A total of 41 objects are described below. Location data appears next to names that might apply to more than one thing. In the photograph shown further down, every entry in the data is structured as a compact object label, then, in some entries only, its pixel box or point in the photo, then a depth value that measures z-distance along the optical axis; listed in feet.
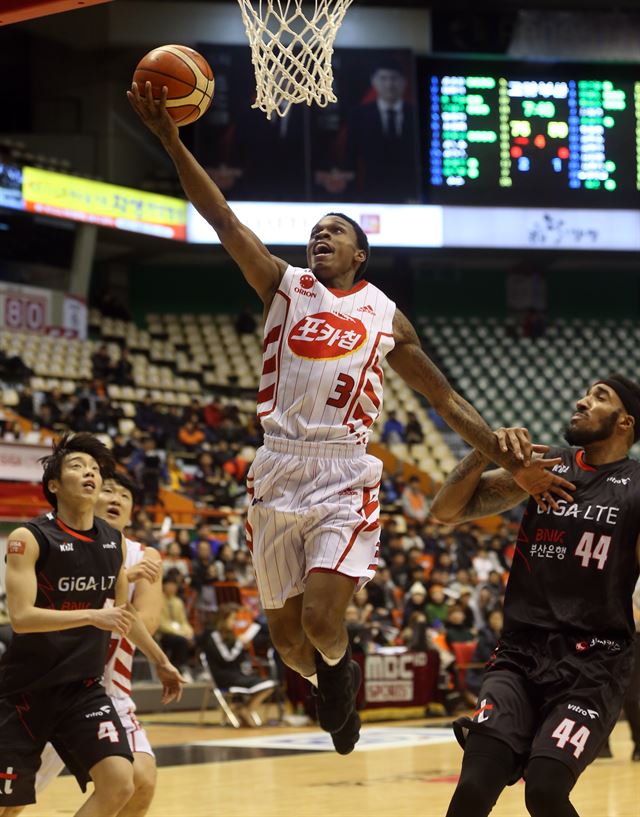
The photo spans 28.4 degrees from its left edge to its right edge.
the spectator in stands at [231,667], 43.27
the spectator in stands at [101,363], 71.26
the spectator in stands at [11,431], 54.08
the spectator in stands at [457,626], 49.85
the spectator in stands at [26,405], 59.67
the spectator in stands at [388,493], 68.85
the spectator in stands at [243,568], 51.88
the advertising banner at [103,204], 72.38
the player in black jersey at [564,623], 14.06
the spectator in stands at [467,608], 50.85
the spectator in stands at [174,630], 46.52
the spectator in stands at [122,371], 71.56
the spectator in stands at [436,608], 52.03
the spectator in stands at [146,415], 65.82
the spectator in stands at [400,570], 56.03
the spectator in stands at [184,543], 52.75
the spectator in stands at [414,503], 68.35
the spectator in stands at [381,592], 51.74
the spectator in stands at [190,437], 66.54
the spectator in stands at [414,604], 50.96
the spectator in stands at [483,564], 59.67
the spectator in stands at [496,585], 52.65
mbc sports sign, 45.57
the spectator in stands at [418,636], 47.70
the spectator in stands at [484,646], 48.11
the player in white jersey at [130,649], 18.08
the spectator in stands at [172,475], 61.87
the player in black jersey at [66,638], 16.51
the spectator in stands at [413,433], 78.33
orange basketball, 16.35
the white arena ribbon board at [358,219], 74.84
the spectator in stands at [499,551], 60.75
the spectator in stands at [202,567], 49.42
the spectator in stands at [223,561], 51.02
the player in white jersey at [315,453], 16.71
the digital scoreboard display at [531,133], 72.95
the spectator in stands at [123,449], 57.98
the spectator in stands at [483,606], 51.80
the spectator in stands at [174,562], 49.23
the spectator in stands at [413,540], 61.11
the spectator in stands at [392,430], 77.97
